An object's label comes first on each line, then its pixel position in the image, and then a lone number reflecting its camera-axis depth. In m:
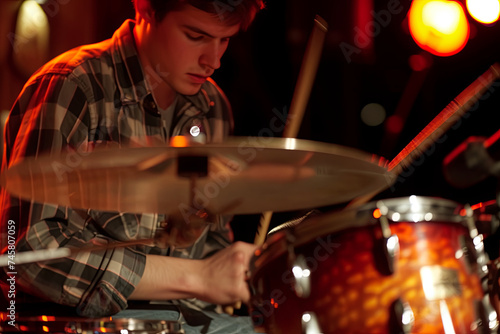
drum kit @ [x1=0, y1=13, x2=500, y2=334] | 1.51
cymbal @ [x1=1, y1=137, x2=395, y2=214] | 1.50
